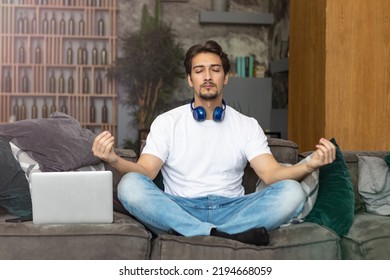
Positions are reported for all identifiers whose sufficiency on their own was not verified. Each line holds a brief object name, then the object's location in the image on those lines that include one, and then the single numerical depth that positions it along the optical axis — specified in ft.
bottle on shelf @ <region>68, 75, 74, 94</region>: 24.86
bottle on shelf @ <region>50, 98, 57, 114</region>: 24.76
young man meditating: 7.66
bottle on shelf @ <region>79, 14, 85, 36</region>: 24.77
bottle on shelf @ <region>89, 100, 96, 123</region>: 25.09
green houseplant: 23.97
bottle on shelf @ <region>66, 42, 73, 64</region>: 24.86
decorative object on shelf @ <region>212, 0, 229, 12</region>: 26.09
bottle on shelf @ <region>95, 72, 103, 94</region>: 25.12
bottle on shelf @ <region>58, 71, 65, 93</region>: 24.77
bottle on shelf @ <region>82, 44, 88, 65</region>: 24.94
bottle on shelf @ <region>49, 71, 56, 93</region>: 24.72
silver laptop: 7.13
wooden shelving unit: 24.38
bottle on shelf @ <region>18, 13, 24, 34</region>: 24.34
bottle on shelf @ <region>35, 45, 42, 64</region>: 24.47
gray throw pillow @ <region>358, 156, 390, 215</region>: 9.22
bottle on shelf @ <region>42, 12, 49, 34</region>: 24.48
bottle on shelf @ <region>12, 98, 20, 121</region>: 24.63
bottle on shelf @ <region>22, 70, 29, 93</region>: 24.56
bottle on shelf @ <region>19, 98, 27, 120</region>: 24.63
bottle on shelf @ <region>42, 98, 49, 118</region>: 24.71
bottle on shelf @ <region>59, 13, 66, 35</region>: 24.63
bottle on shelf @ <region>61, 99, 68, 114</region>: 24.75
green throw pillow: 8.08
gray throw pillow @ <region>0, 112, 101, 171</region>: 8.77
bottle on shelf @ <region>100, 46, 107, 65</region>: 24.99
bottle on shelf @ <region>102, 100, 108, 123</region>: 25.39
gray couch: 7.09
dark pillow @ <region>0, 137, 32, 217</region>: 8.43
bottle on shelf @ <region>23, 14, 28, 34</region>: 24.31
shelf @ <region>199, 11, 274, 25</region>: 25.89
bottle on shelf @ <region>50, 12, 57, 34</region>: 24.50
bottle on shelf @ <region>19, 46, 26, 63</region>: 24.38
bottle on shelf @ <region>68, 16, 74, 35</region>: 24.72
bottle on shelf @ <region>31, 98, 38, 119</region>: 24.68
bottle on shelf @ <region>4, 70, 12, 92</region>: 24.41
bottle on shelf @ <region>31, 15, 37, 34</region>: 24.52
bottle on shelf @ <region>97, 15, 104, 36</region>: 24.94
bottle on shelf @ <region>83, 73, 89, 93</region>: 24.94
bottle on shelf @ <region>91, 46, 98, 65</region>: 24.93
